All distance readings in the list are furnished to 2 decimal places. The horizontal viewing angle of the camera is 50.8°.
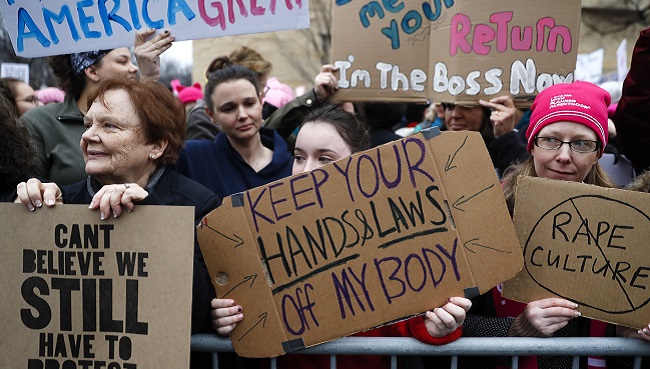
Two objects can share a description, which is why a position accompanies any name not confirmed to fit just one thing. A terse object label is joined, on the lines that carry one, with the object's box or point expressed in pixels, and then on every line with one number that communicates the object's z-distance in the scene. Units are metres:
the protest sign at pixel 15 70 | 9.16
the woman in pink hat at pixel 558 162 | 2.45
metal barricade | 2.26
